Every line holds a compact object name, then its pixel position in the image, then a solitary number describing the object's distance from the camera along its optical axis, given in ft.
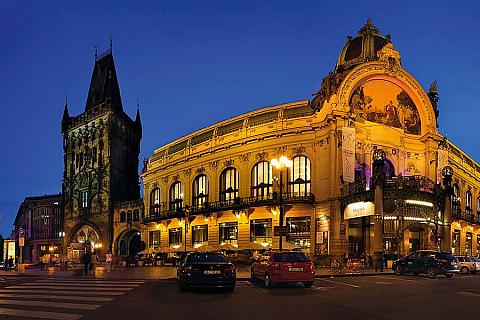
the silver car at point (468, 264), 119.75
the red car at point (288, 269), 67.97
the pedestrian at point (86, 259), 112.78
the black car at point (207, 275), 60.34
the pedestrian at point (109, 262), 137.00
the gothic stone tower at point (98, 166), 279.90
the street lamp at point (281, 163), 106.28
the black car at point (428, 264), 94.58
